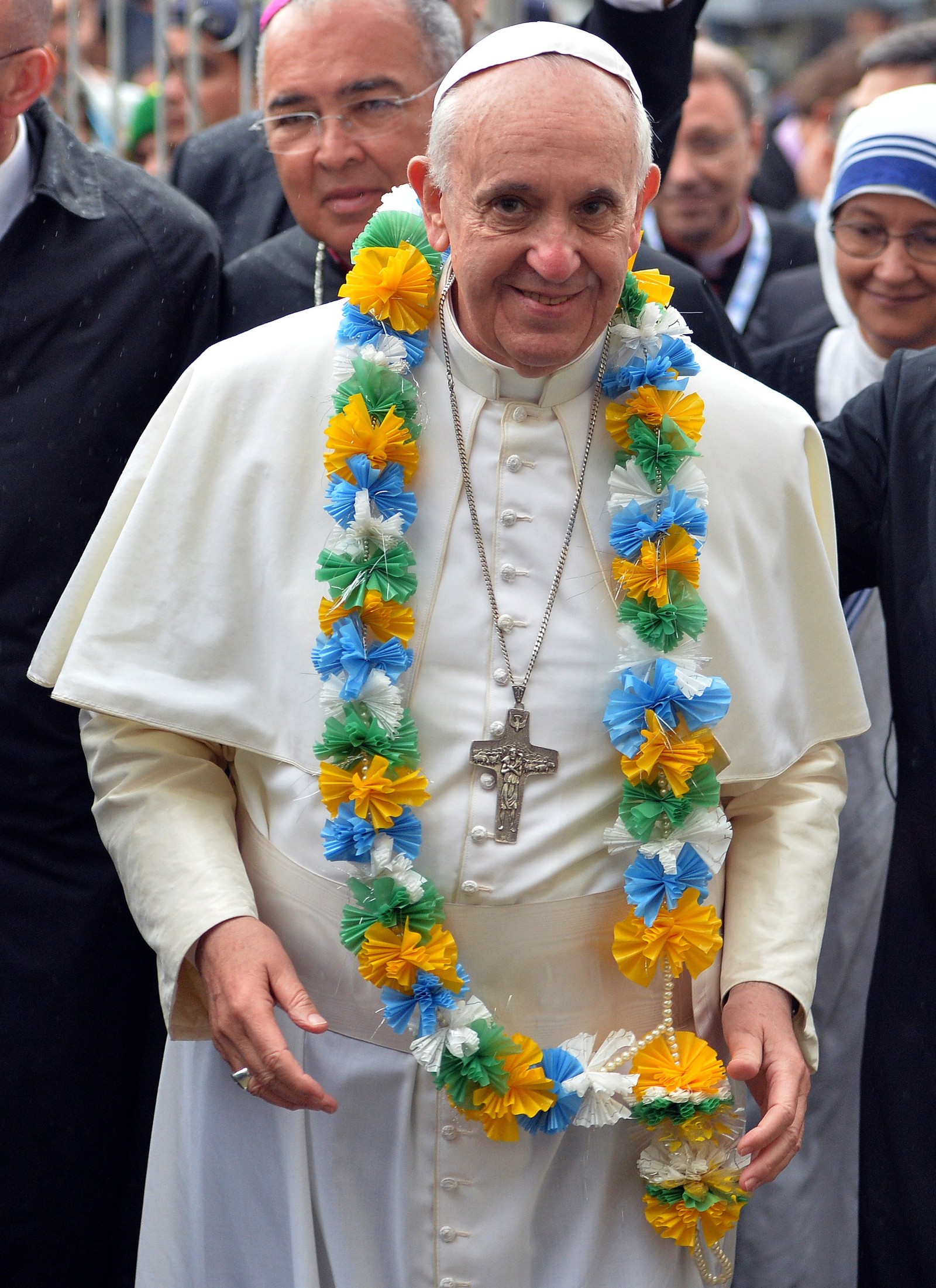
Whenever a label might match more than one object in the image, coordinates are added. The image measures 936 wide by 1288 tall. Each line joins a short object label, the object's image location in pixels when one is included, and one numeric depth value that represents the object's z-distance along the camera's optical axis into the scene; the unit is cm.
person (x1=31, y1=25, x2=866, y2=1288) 502
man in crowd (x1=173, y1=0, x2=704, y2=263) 713
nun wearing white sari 726
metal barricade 1069
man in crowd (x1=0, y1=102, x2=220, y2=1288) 656
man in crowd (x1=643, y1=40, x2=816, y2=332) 1227
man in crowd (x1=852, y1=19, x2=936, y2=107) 1095
